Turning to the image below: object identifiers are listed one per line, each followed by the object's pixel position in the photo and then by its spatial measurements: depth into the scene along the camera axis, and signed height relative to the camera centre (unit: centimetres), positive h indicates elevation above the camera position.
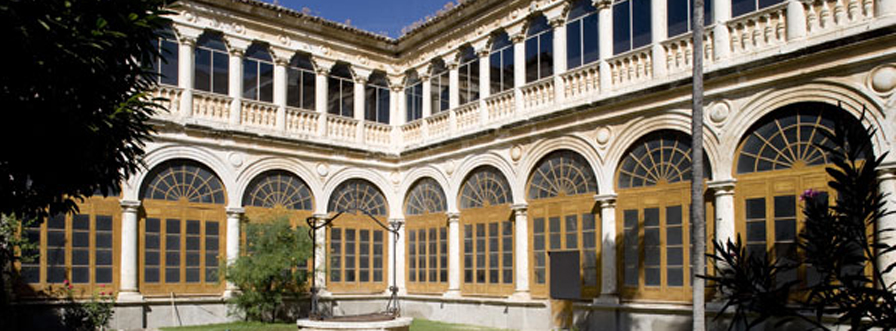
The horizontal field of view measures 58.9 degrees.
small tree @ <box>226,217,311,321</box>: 1619 -104
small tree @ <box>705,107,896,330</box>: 313 -20
